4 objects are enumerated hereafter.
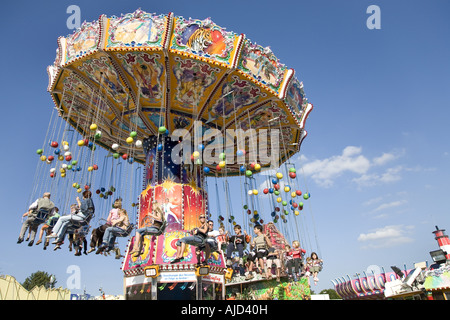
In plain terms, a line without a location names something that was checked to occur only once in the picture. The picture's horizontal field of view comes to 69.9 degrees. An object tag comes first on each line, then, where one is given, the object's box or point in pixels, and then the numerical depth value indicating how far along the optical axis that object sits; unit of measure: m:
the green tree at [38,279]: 43.66
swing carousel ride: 9.91
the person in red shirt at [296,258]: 11.70
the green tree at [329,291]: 66.23
